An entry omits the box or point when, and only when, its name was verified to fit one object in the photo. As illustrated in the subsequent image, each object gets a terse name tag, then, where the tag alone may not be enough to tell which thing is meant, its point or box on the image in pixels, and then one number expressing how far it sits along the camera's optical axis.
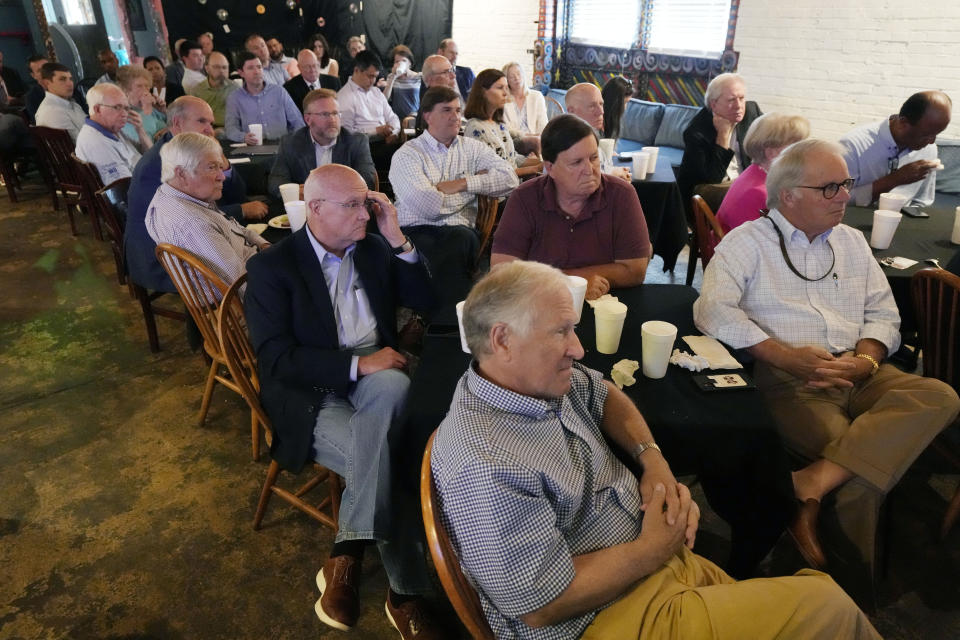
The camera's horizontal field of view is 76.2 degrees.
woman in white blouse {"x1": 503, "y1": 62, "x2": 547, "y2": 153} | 5.11
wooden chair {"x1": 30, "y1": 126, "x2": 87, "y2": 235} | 4.58
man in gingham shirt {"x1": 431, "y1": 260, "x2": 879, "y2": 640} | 1.07
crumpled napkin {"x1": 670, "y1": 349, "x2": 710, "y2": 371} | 1.59
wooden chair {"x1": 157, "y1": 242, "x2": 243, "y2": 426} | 2.09
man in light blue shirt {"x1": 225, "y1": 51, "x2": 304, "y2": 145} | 5.09
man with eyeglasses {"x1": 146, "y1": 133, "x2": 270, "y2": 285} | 2.33
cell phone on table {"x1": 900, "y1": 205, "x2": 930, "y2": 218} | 2.96
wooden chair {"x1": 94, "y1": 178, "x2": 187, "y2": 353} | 3.21
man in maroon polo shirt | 2.22
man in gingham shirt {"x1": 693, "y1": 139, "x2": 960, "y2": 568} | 1.69
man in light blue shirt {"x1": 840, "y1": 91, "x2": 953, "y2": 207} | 3.10
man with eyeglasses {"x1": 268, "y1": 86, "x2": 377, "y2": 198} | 3.57
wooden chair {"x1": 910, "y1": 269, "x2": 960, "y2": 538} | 1.87
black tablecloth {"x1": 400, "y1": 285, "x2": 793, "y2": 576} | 1.41
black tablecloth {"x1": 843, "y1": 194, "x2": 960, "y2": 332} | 2.32
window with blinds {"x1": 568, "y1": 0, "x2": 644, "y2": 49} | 7.11
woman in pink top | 2.68
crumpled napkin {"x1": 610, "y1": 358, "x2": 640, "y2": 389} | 1.54
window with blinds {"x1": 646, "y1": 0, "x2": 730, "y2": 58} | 6.20
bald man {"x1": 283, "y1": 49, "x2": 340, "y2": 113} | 6.16
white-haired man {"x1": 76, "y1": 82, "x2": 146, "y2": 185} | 3.84
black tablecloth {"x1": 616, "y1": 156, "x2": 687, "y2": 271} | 3.71
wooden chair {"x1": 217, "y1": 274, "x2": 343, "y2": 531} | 1.92
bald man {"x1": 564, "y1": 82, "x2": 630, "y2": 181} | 4.03
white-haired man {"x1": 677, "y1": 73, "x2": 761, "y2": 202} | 3.72
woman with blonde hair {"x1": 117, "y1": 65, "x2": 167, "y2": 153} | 4.55
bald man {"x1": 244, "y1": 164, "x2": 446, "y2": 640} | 1.74
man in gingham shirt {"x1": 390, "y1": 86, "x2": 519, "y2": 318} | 3.23
